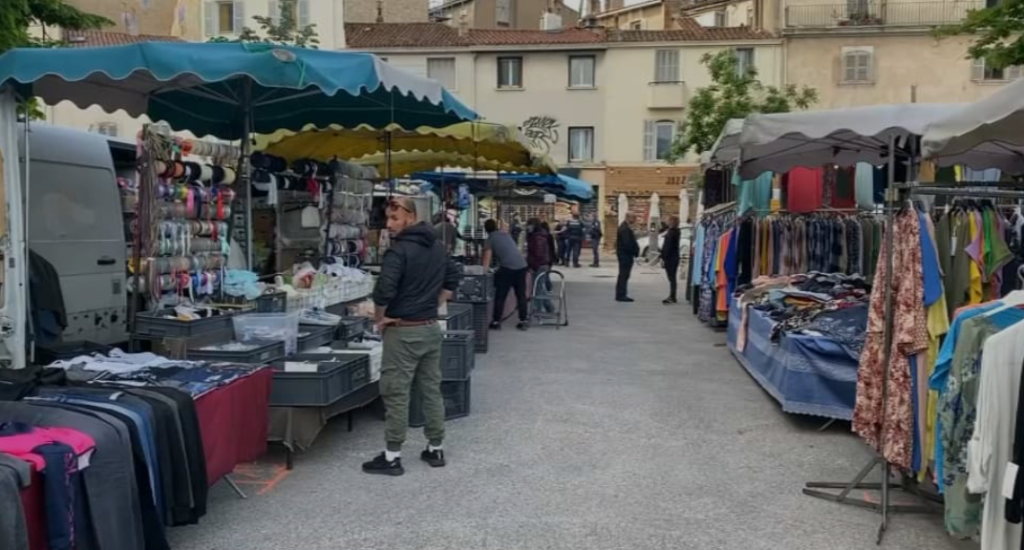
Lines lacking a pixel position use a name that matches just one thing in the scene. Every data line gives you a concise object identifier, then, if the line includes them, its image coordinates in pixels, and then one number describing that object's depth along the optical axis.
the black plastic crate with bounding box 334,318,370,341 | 7.38
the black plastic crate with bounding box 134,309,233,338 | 6.27
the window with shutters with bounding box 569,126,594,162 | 36.34
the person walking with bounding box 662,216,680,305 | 17.03
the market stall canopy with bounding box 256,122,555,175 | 10.48
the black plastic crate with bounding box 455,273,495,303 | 10.73
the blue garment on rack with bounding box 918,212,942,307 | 4.69
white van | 6.97
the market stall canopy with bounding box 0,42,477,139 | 5.63
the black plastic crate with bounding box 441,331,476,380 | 6.86
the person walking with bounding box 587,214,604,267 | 30.11
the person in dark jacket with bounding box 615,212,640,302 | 16.91
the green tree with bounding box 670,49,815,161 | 21.77
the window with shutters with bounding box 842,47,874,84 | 33.47
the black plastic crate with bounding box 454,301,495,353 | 10.34
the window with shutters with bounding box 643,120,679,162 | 35.44
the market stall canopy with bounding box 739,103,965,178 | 6.64
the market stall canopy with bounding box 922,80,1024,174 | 4.08
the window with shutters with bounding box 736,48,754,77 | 34.16
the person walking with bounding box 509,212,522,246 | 28.92
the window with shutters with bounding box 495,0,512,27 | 44.50
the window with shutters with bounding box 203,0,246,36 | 36.16
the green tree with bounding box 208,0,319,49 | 14.20
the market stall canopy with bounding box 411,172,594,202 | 18.81
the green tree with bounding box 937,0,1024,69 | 11.00
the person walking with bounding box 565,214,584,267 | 29.31
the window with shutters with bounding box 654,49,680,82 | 35.06
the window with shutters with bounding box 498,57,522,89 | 35.94
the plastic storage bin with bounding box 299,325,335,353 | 6.74
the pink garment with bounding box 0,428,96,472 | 3.24
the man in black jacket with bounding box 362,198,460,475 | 5.52
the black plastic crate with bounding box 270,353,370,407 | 5.55
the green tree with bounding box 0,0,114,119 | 9.43
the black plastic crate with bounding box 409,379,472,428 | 7.03
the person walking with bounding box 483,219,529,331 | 12.51
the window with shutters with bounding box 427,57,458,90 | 35.94
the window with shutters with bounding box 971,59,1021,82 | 32.25
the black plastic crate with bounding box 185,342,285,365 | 5.72
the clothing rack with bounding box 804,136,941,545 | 4.83
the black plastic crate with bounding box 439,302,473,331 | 8.35
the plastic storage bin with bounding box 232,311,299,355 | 6.47
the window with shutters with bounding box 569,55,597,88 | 35.75
